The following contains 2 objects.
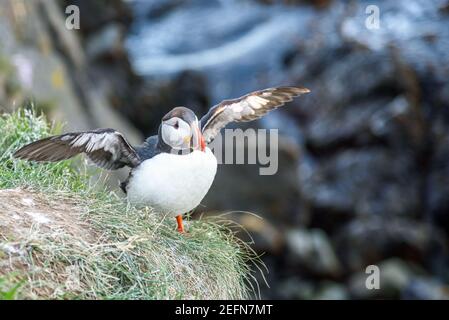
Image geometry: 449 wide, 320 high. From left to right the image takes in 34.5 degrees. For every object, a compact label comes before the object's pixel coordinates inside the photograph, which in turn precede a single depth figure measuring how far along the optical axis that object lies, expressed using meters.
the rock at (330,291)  10.19
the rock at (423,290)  10.09
